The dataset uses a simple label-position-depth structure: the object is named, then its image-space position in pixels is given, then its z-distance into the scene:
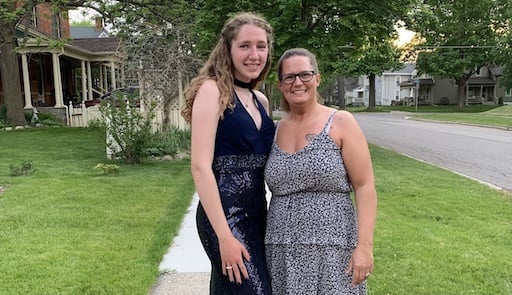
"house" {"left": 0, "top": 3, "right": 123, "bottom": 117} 19.99
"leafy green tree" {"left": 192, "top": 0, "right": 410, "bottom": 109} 9.64
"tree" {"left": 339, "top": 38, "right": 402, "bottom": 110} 11.51
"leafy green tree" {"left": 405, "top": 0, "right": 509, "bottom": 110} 37.05
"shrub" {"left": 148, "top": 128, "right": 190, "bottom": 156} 10.48
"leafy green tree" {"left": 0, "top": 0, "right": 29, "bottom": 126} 15.93
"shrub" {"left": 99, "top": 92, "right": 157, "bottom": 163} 9.20
